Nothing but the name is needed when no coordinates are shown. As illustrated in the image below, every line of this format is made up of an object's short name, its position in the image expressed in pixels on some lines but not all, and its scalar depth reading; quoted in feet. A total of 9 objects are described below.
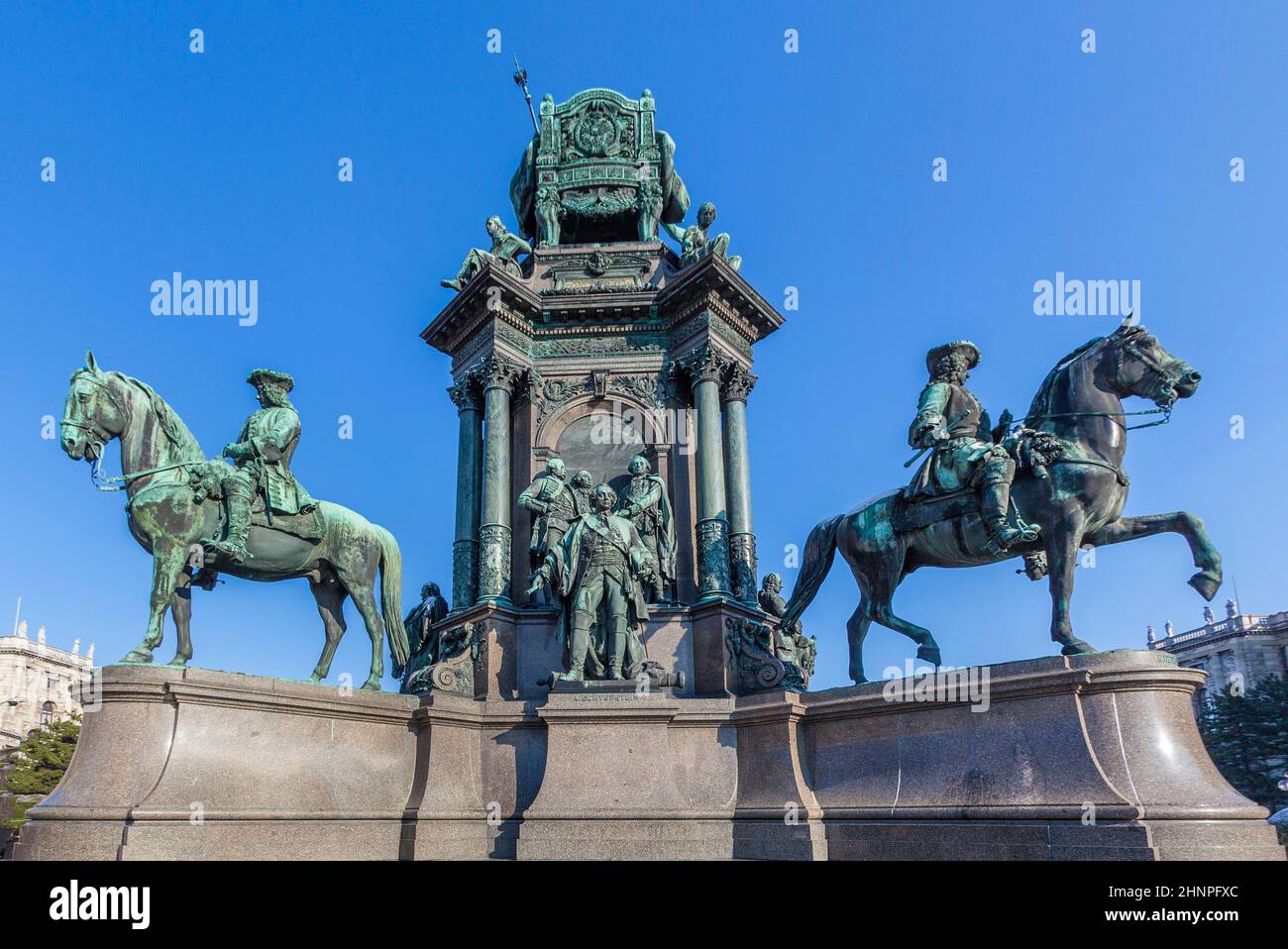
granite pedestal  27.40
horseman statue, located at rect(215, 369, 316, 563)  38.40
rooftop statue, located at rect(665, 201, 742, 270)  52.19
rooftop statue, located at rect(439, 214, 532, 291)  53.42
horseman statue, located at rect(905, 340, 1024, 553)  33.91
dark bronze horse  32.89
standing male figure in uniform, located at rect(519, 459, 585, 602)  43.57
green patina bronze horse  36.78
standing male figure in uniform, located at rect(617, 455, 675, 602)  44.55
